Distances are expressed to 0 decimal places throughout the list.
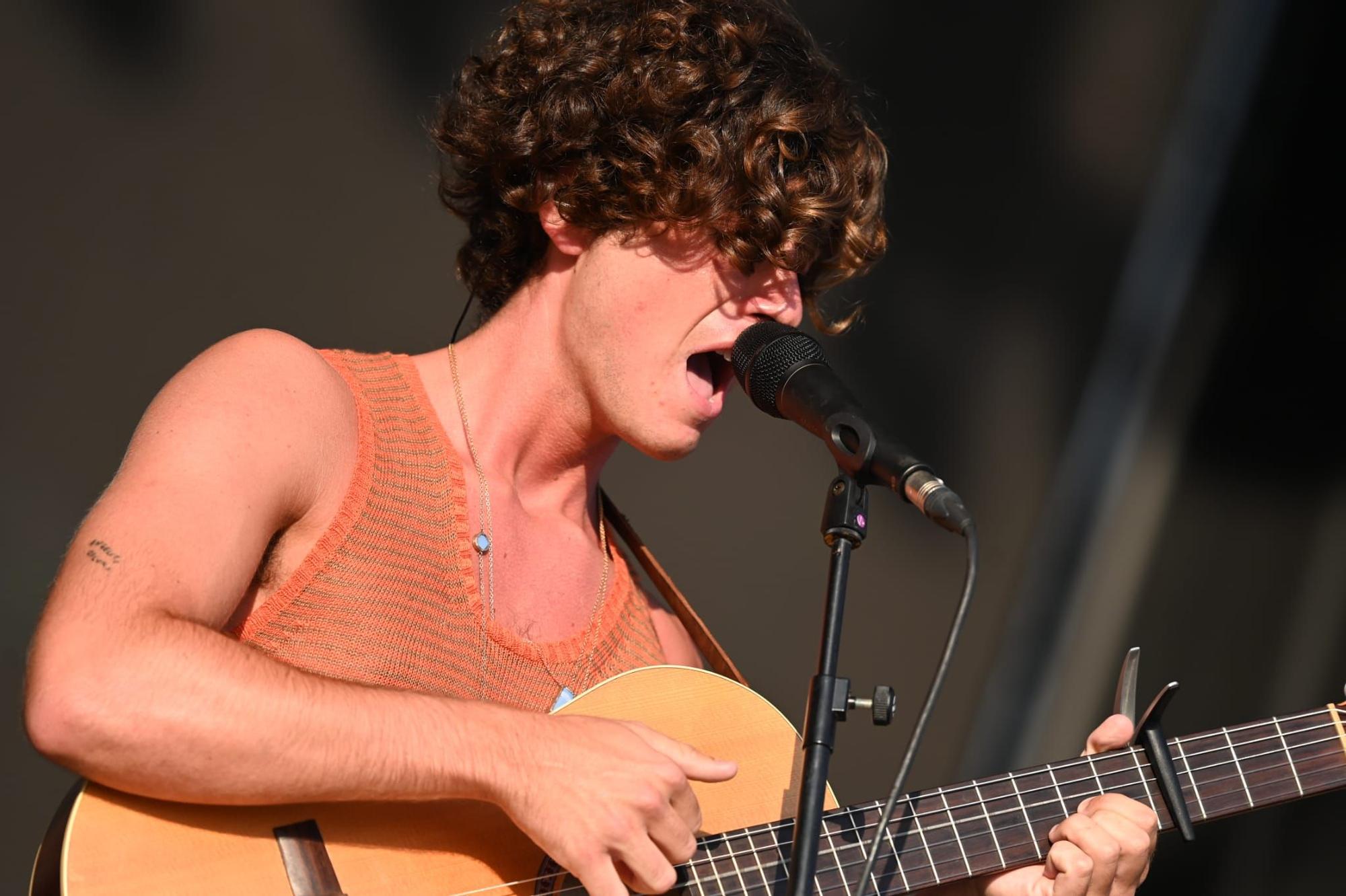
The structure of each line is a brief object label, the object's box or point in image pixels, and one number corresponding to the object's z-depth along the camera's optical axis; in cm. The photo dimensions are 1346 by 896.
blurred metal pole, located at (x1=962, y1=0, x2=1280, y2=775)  575
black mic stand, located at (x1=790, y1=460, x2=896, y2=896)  501
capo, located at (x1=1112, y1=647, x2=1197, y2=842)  523
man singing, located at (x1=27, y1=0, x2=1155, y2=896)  506
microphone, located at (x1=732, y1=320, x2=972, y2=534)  504
